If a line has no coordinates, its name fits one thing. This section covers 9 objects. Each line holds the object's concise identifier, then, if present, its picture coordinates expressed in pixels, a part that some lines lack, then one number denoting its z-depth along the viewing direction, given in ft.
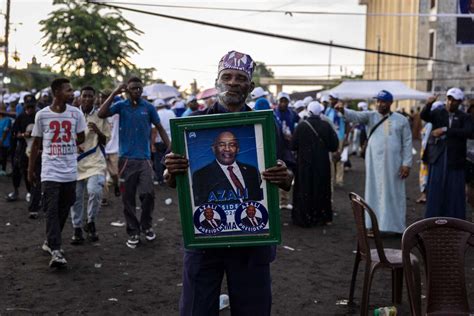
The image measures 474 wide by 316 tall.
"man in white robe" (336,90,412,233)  31.78
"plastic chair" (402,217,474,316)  15.49
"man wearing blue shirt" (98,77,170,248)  28.63
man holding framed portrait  12.21
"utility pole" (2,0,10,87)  66.89
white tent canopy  94.07
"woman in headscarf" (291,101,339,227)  35.88
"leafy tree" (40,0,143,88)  77.87
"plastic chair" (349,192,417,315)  18.48
